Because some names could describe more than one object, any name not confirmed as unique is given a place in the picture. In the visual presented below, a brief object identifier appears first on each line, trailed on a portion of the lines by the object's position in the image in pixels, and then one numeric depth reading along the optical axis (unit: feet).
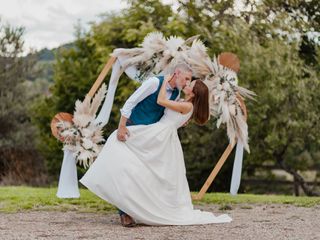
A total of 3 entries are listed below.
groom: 25.38
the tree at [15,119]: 76.59
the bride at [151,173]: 25.08
